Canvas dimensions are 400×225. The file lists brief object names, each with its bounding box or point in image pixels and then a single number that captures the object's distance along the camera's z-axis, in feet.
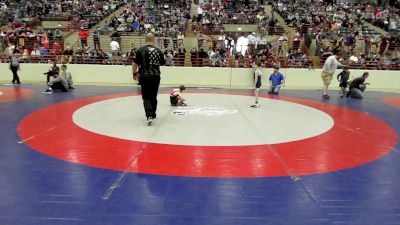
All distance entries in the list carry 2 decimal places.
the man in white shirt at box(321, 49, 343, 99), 40.52
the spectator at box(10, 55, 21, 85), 49.24
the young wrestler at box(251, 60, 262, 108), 33.86
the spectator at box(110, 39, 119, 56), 60.82
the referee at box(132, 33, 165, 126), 25.17
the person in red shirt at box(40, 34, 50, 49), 61.00
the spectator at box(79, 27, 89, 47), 63.05
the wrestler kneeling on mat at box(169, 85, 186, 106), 33.27
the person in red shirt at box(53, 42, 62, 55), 59.00
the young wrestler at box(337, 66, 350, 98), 43.04
